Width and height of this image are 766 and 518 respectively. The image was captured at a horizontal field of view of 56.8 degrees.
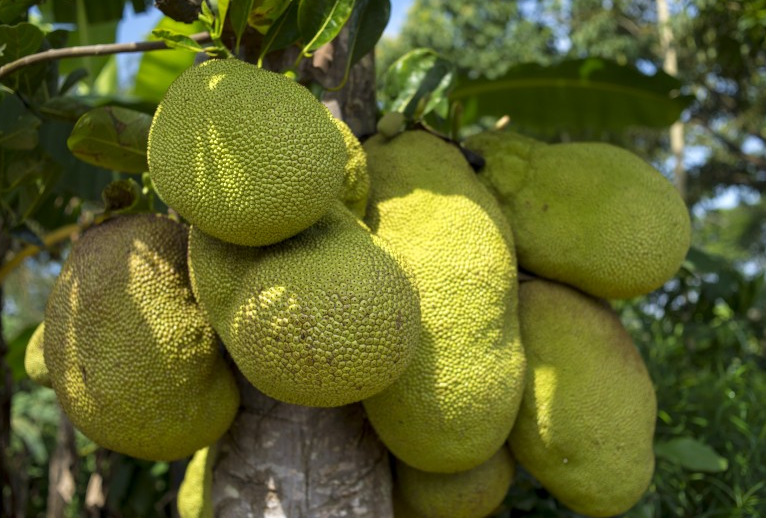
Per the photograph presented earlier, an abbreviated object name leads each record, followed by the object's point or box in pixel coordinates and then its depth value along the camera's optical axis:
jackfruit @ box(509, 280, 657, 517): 1.18
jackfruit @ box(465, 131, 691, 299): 1.24
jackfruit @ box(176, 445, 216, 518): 1.28
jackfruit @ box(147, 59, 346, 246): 0.83
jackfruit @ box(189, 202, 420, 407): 0.84
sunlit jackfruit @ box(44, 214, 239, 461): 0.99
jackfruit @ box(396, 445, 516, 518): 1.21
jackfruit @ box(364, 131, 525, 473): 1.04
